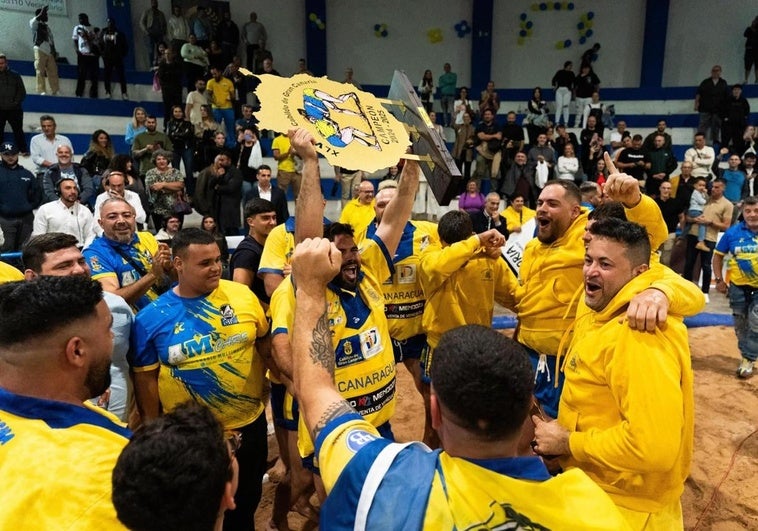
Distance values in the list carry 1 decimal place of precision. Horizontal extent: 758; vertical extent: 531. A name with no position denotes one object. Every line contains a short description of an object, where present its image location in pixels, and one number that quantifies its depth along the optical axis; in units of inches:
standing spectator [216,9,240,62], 544.7
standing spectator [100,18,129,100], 488.1
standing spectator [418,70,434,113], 568.1
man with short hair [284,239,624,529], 47.9
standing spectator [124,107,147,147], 390.8
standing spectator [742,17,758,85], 580.4
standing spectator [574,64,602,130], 588.4
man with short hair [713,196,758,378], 234.1
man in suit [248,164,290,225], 307.4
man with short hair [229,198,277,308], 169.5
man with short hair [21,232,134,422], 113.3
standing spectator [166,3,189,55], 529.7
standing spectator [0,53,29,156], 382.6
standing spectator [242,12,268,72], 579.3
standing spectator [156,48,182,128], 467.5
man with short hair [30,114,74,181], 347.9
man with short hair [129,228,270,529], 110.2
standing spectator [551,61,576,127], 597.9
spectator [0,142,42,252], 294.4
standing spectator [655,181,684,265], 392.5
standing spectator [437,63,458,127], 600.1
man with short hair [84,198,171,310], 141.1
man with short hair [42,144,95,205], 309.6
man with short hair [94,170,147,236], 251.0
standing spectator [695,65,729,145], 540.1
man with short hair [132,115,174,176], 363.9
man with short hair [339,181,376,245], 245.9
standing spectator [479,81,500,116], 545.3
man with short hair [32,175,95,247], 246.2
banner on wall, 509.4
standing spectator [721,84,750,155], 522.3
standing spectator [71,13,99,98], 471.2
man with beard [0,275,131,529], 53.1
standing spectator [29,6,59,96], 451.8
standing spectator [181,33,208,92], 495.2
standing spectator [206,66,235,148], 472.6
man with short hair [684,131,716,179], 467.5
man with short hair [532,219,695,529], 76.5
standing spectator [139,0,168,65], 524.1
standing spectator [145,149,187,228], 324.2
